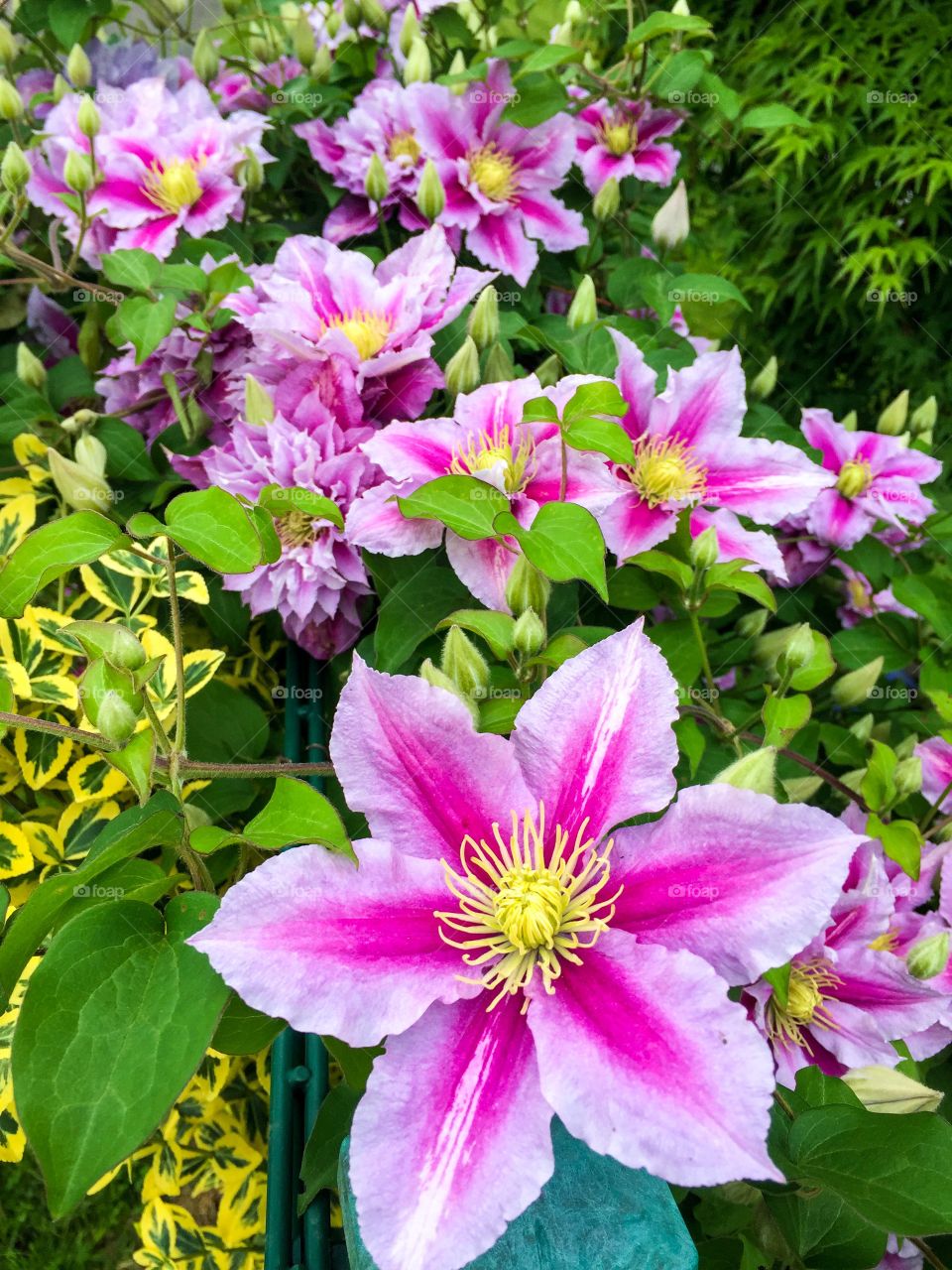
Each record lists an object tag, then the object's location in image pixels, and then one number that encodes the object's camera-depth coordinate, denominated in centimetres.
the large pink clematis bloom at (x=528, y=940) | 36
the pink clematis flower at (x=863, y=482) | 94
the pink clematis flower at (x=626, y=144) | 105
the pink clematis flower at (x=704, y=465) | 70
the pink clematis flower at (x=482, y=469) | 61
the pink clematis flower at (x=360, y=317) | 71
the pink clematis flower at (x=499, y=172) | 93
